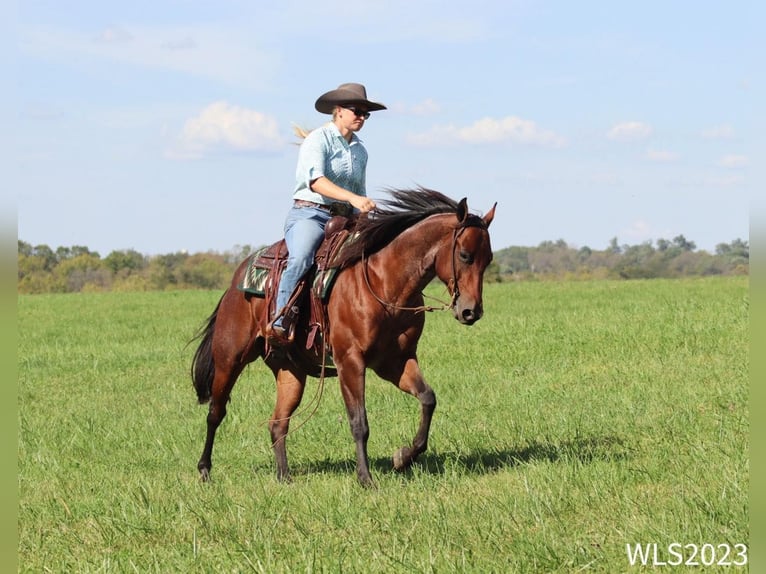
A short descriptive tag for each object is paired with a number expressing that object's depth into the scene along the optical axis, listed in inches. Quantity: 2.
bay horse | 586.9
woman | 630.5
